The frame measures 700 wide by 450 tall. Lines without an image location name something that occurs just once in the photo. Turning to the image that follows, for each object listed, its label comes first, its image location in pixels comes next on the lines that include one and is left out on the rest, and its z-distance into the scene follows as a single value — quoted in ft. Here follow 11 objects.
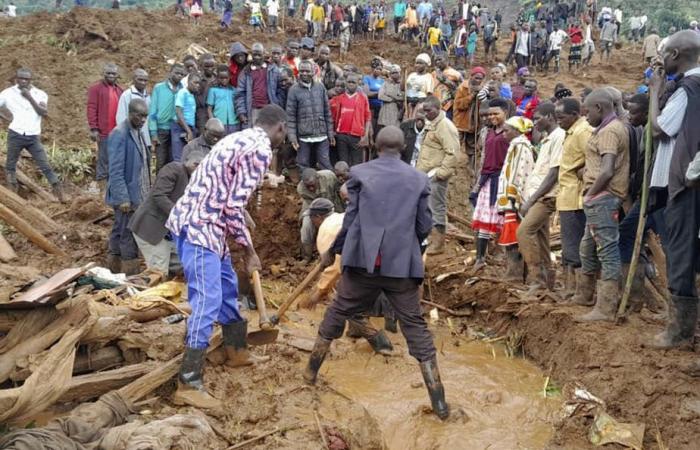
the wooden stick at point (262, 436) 12.49
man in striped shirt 13.69
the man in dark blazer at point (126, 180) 24.12
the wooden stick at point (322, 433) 13.16
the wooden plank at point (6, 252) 24.76
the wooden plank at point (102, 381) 13.14
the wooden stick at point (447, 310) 24.03
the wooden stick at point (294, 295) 18.20
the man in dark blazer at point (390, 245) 14.19
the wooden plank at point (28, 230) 26.23
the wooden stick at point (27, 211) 28.87
